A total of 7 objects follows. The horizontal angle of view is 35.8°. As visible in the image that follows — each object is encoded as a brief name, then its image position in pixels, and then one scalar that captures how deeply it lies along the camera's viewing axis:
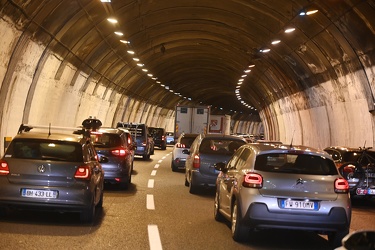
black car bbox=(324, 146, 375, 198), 14.65
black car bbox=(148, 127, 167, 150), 43.53
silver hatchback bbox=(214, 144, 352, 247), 8.48
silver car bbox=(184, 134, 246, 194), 14.91
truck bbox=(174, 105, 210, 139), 36.12
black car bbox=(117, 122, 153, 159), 29.61
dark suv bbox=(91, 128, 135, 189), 15.12
